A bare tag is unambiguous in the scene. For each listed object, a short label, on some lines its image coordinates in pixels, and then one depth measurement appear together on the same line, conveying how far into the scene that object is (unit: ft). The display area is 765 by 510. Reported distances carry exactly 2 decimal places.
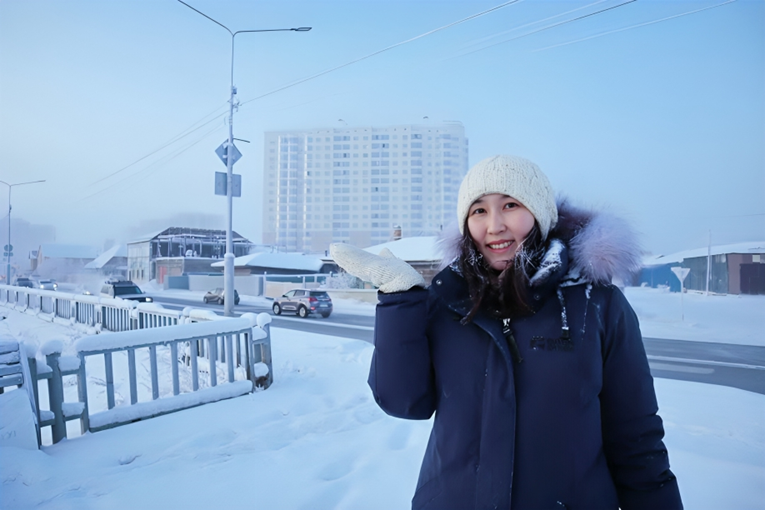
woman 3.77
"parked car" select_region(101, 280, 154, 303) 50.26
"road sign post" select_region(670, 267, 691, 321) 44.98
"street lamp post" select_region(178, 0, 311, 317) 37.06
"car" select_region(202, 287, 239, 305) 81.71
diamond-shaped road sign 37.35
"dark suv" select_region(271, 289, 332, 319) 57.57
